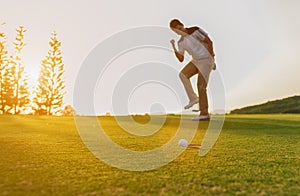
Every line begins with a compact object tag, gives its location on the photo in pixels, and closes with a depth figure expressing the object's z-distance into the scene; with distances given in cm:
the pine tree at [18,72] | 3703
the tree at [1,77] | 3661
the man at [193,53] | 699
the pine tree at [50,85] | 4031
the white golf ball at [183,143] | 406
